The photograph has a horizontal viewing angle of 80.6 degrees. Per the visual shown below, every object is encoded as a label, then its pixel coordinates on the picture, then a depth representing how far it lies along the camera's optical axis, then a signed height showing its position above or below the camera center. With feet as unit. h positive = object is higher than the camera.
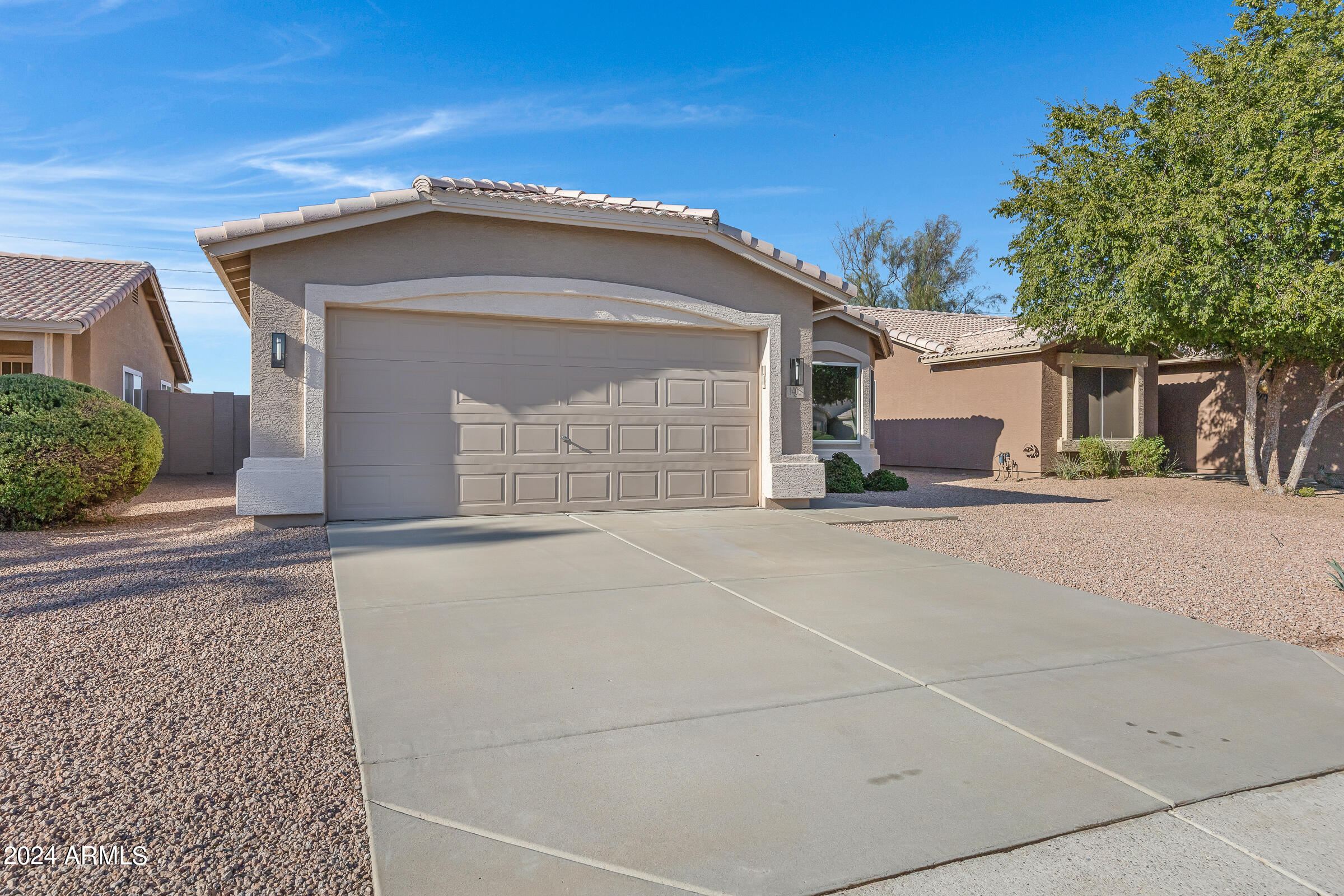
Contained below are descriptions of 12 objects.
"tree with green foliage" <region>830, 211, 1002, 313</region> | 126.52 +29.57
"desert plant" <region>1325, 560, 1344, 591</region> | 20.67 -3.47
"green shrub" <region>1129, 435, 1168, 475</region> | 57.77 -0.76
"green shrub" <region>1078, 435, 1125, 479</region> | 56.29 -0.92
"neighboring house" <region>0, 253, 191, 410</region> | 47.03 +7.69
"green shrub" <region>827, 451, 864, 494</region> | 45.14 -1.80
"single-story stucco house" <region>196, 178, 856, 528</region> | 27.66 +3.44
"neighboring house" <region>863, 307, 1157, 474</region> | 58.08 +3.71
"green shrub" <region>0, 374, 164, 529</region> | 27.45 -0.34
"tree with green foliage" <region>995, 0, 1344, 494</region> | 38.50 +12.55
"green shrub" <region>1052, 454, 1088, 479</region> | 55.67 -1.71
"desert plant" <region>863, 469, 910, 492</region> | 47.29 -2.27
